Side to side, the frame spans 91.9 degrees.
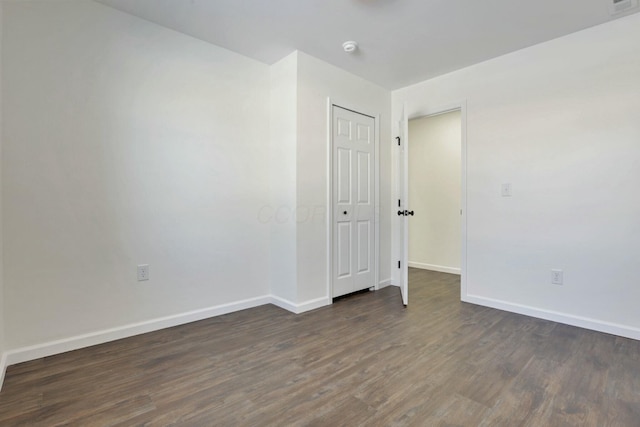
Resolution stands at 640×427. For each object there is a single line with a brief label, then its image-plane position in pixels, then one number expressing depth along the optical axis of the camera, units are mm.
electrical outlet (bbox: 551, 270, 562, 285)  2672
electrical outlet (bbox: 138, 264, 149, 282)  2414
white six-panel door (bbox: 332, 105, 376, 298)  3256
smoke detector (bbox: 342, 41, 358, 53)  2723
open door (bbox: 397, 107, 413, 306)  3090
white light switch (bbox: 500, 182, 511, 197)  2949
